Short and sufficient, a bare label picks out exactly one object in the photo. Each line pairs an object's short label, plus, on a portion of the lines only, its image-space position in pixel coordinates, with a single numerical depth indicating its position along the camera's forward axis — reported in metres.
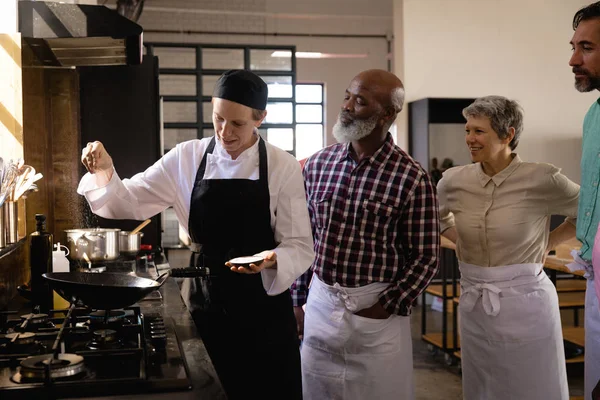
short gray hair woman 2.70
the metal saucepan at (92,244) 2.92
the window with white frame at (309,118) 11.60
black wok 1.55
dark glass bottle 2.01
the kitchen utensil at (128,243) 3.34
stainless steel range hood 2.57
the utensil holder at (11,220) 2.21
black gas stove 1.26
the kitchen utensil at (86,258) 2.86
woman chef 2.15
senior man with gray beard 2.43
